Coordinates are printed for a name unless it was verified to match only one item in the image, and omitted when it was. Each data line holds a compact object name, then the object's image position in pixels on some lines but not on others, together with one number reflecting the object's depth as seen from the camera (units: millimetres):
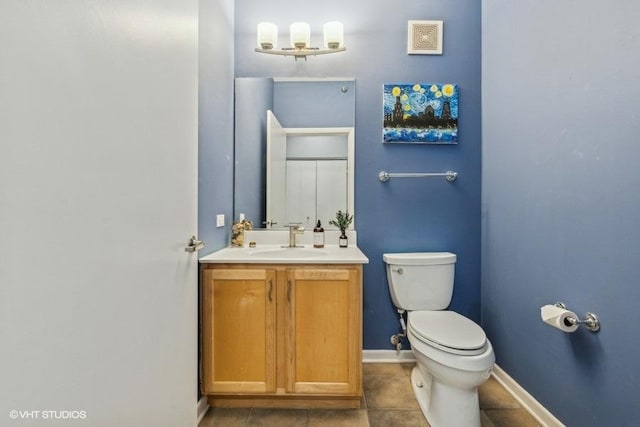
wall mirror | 2082
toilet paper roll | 1227
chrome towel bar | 2092
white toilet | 1338
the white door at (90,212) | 537
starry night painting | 2072
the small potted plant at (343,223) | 2018
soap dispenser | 2002
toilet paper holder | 1200
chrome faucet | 2039
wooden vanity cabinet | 1546
